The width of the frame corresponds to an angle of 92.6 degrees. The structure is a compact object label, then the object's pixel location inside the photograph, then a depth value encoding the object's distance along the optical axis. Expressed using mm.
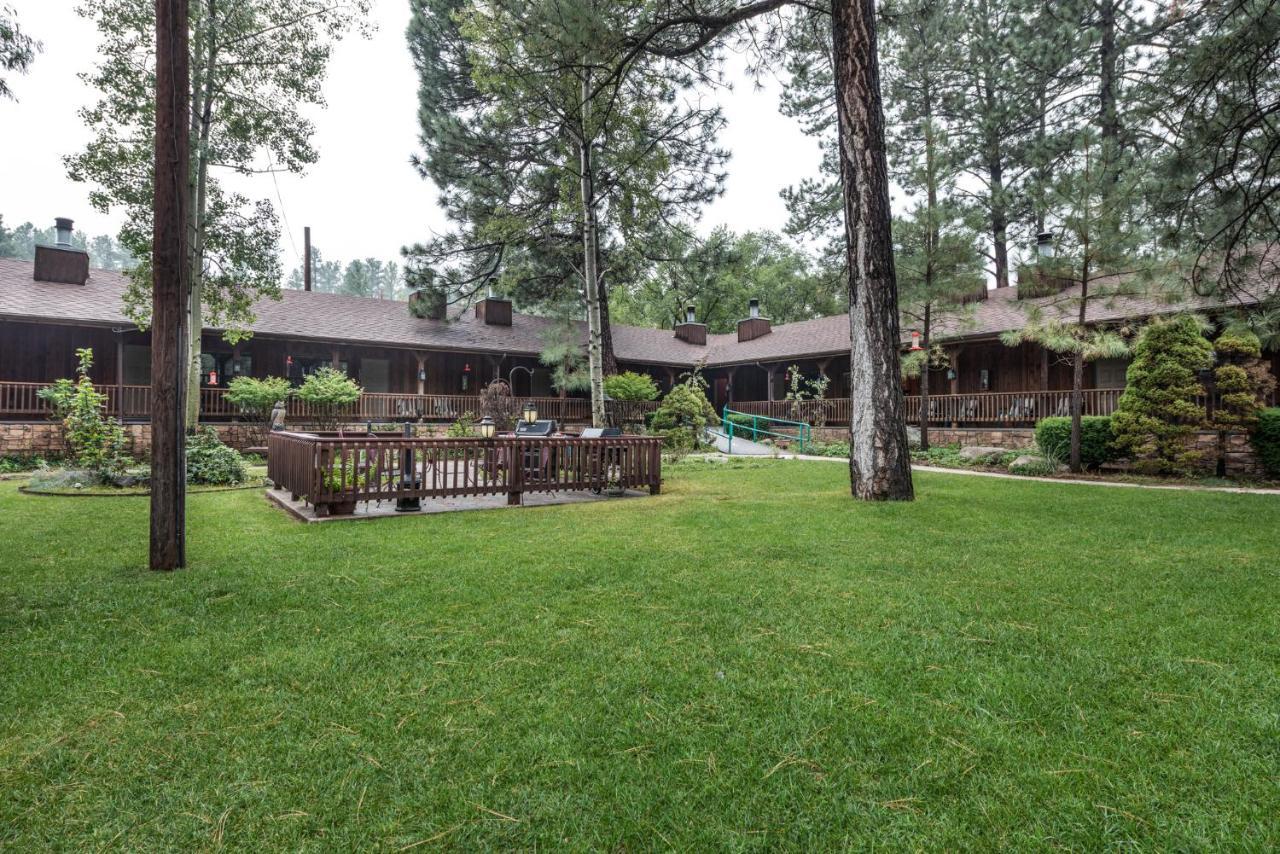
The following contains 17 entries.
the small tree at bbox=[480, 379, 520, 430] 16562
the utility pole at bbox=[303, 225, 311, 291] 28870
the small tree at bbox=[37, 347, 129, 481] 9328
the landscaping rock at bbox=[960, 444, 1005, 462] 13617
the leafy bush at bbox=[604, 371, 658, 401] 19438
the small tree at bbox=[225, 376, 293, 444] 16047
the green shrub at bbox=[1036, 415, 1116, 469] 11688
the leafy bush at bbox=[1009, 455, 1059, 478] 11602
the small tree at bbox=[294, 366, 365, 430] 17203
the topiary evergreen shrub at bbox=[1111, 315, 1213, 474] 10570
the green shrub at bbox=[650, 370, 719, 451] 17594
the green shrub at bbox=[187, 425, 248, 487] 10250
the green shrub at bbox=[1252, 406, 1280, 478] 10195
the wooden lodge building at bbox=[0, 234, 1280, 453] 15695
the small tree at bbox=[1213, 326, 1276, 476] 10320
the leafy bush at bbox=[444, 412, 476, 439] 13230
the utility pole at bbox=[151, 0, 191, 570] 4191
